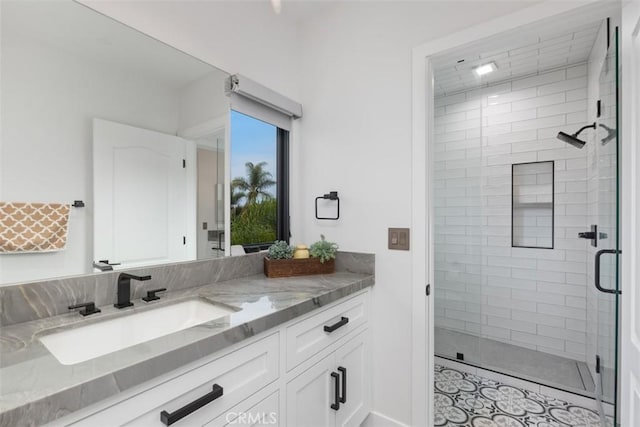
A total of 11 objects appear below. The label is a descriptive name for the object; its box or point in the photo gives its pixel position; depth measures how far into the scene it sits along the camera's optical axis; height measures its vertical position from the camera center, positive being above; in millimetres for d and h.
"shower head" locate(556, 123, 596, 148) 2207 +550
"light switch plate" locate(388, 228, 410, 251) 1646 -147
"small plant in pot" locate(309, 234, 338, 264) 1788 -234
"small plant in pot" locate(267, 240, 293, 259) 1788 -237
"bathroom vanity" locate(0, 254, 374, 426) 631 -429
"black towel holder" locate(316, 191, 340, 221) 1876 +91
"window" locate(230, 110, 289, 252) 1758 +188
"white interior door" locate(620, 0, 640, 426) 915 -6
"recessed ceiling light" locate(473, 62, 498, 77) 2514 +1242
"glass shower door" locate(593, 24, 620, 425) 1369 -94
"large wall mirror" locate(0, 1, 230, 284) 1002 +297
